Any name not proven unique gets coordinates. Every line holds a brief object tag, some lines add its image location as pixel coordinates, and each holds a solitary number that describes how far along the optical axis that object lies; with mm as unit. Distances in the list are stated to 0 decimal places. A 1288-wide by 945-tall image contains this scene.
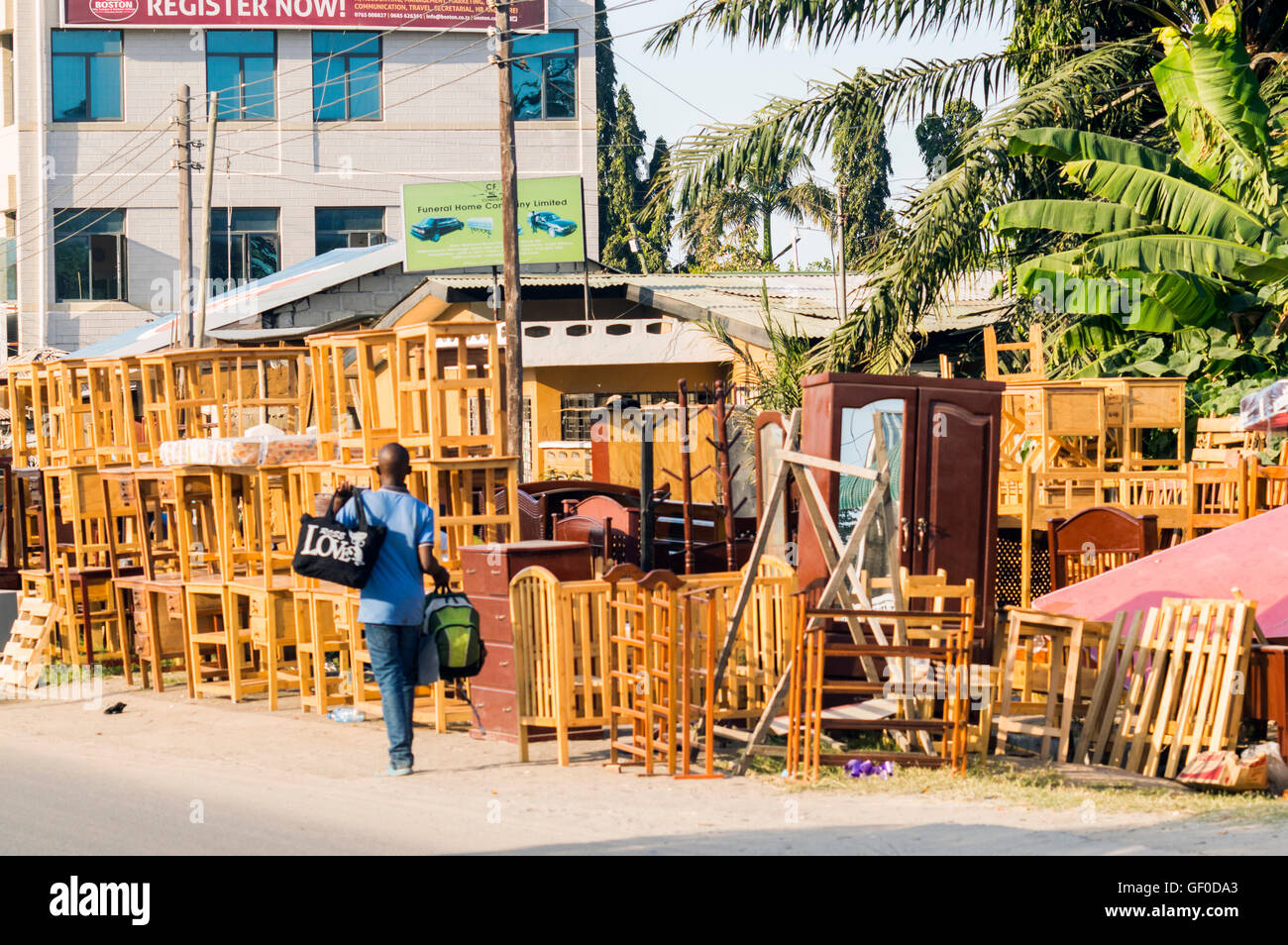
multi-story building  43031
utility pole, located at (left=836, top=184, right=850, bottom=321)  45666
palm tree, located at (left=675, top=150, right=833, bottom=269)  46844
